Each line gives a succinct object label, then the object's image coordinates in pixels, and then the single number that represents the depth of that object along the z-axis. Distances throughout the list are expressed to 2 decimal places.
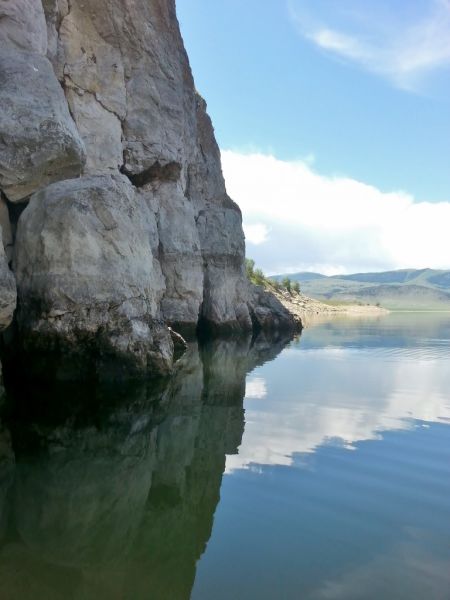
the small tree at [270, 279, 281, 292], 73.09
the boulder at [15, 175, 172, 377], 13.02
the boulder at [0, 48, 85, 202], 13.95
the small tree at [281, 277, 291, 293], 81.44
